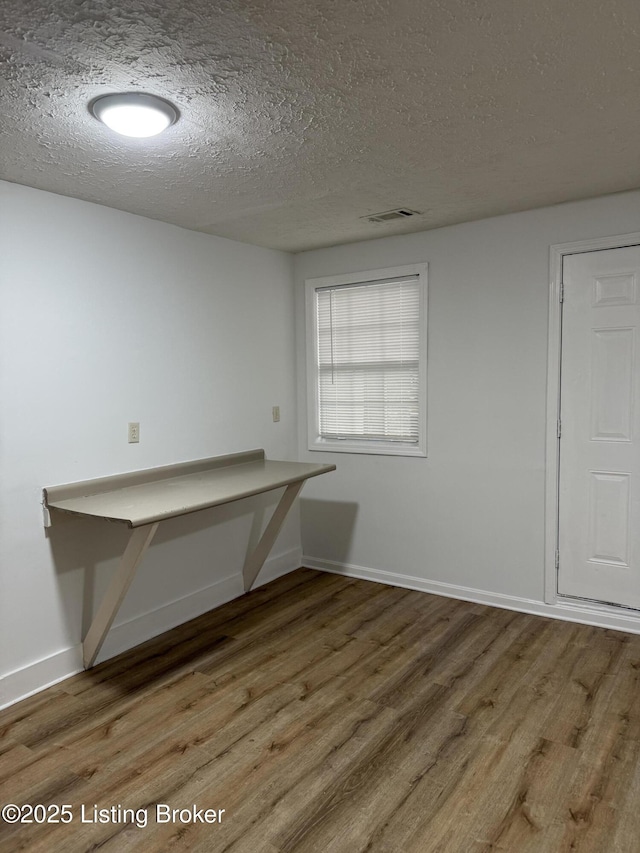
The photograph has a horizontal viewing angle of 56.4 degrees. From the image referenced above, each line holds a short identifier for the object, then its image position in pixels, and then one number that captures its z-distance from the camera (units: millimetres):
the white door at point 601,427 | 3021
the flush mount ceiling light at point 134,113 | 1801
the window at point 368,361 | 3756
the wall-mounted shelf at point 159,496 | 2498
